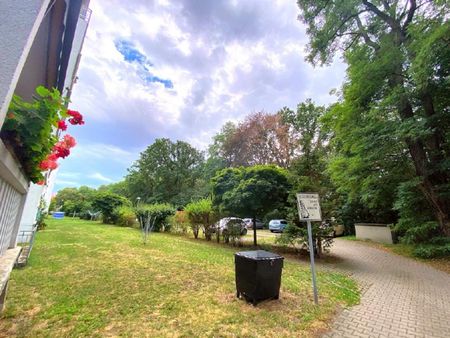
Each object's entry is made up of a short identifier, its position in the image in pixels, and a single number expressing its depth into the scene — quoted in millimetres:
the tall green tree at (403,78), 8211
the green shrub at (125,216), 21562
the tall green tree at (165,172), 34219
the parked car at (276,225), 21616
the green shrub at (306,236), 8930
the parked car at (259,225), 24889
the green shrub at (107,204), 23109
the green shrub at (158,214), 18375
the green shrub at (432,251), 8977
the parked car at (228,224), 12578
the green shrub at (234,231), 12508
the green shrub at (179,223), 16083
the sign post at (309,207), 4773
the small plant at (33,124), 1504
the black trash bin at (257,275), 4234
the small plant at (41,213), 11528
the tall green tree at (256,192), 10586
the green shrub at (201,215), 13727
